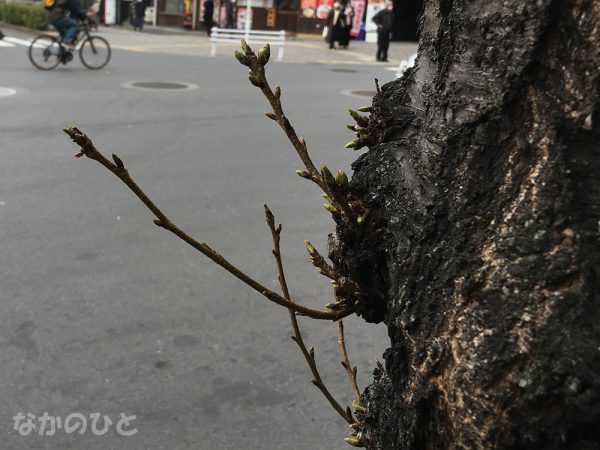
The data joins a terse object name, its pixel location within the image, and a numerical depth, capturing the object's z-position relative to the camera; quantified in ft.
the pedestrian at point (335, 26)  90.74
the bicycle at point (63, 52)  51.98
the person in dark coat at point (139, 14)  108.58
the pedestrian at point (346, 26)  91.22
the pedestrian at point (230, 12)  106.63
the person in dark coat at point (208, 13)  101.26
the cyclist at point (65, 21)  52.21
